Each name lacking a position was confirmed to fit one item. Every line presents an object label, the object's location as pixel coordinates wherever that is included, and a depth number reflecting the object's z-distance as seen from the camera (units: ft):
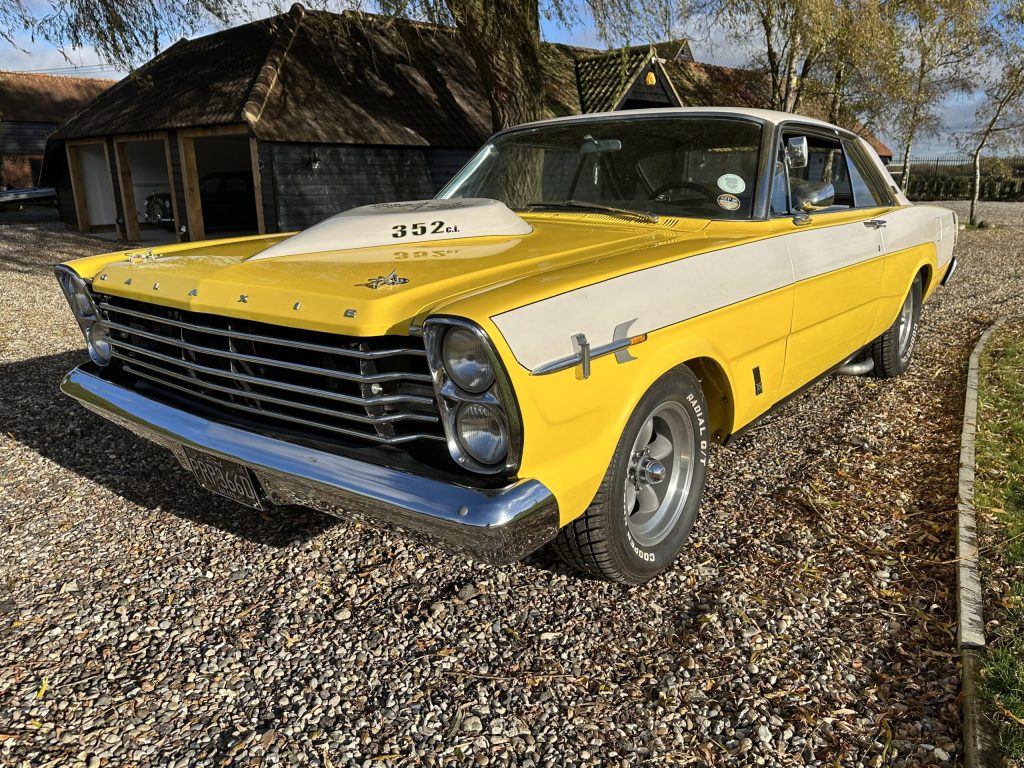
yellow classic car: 7.22
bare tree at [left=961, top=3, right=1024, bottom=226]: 53.52
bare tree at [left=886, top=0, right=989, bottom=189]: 51.80
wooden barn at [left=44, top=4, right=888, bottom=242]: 47.06
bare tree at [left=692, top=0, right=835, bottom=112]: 40.01
